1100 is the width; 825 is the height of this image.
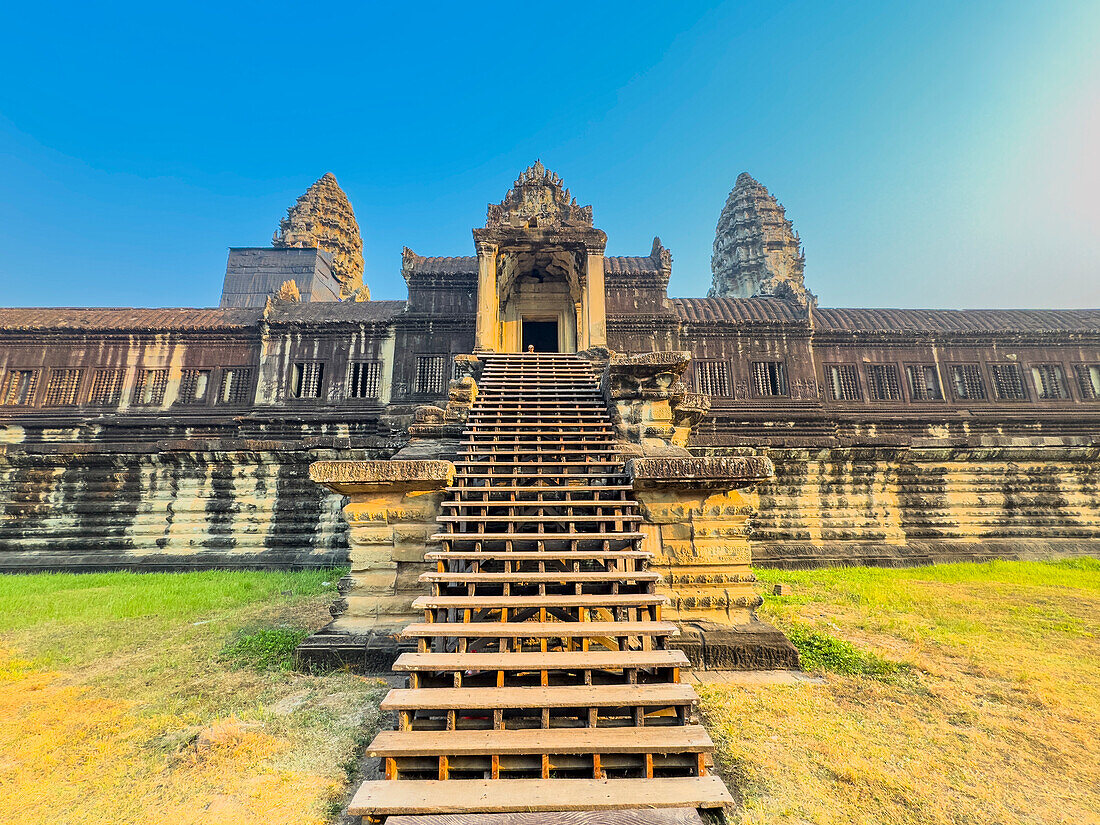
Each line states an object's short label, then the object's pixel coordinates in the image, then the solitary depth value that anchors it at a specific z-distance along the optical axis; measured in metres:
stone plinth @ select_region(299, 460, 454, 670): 5.09
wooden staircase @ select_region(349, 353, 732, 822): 2.58
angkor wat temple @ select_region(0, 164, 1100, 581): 10.06
